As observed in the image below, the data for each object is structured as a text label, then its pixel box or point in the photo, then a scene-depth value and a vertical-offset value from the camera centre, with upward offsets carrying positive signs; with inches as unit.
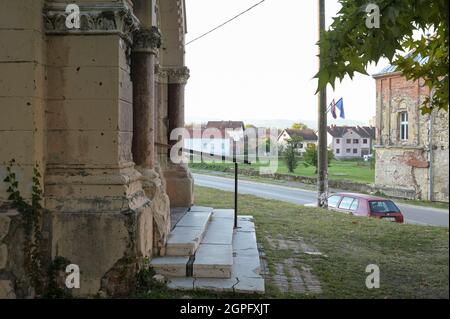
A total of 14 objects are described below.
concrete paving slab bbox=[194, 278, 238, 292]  191.3 -57.2
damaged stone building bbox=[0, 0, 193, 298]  181.3 +4.1
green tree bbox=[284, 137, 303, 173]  1720.0 -28.8
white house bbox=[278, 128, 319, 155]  2385.6 +69.4
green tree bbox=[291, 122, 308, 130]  2908.5 +136.7
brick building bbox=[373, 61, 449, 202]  861.2 +18.7
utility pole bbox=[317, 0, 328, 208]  555.2 +15.9
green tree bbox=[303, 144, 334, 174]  1746.6 -37.5
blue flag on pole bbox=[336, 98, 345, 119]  786.2 +68.2
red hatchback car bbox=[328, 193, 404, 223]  562.6 -73.8
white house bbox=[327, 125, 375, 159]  2874.0 +39.1
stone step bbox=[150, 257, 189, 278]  207.0 -53.5
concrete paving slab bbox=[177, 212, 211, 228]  279.6 -45.6
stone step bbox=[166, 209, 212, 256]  223.8 -46.0
